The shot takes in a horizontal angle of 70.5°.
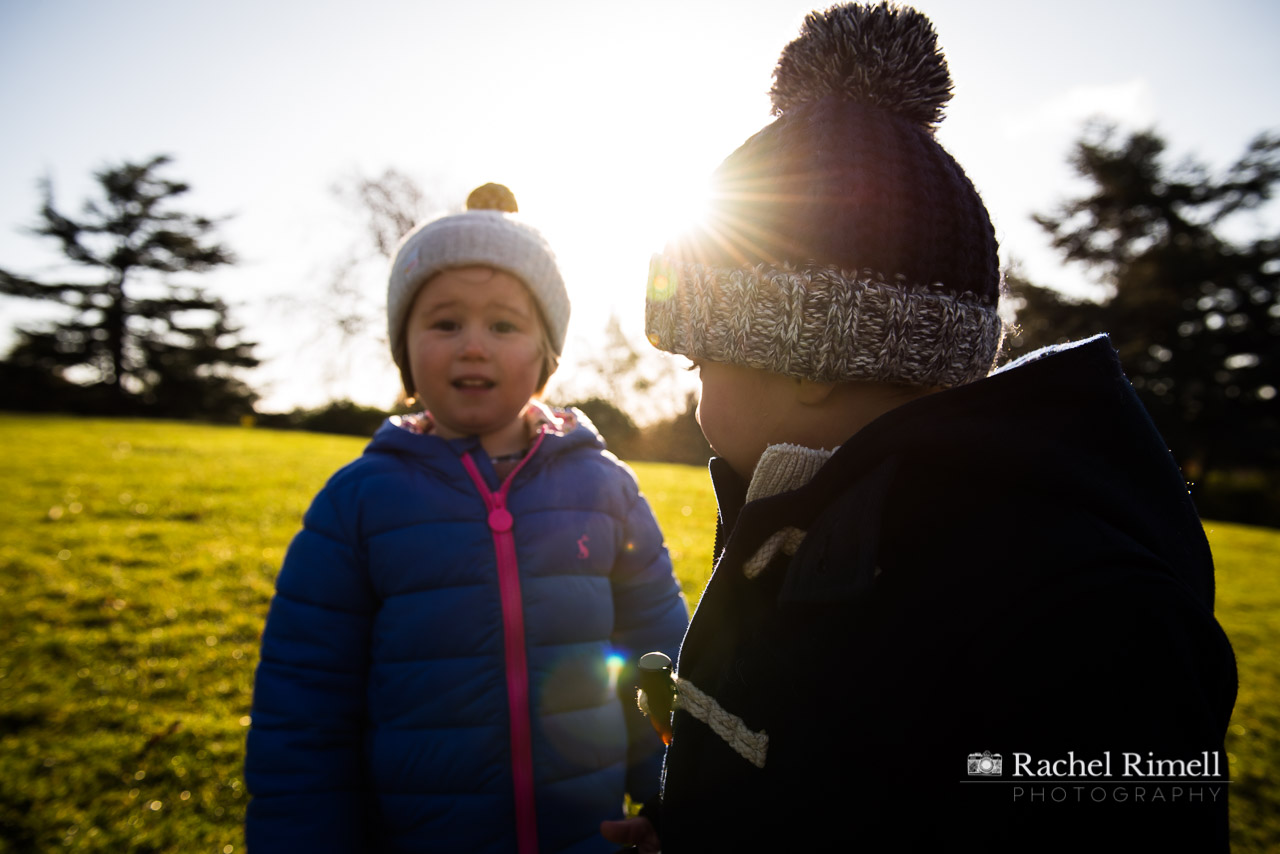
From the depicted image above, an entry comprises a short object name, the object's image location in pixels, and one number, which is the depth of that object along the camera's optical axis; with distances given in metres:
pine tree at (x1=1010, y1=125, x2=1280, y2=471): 20.75
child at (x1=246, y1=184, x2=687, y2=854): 0.68
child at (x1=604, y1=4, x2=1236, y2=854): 0.36
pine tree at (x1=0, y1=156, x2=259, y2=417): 23.80
